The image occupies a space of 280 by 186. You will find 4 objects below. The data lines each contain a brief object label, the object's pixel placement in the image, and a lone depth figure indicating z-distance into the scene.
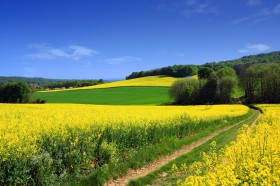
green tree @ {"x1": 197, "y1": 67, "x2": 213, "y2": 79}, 92.84
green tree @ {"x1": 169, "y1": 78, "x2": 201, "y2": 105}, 72.62
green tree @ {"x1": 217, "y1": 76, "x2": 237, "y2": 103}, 71.44
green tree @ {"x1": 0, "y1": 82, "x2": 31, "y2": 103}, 68.75
